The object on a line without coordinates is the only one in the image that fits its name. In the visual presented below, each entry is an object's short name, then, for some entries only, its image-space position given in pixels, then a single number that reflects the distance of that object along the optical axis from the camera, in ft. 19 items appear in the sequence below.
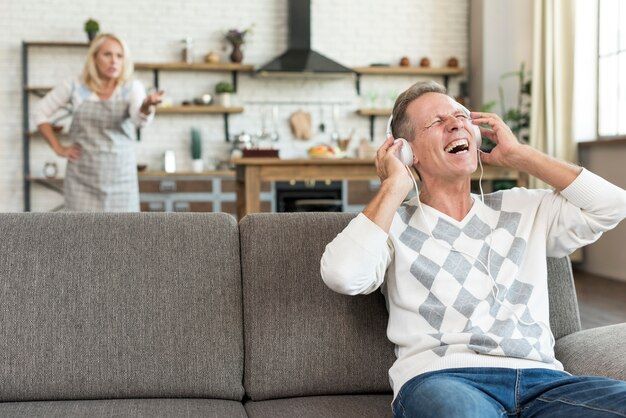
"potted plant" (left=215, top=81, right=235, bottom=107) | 25.12
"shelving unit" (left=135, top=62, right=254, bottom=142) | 24.67
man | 5.34
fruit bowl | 21.22
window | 20.68
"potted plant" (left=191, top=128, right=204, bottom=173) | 24.79
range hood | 24.57
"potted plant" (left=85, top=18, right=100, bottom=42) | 23.94
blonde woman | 13.83
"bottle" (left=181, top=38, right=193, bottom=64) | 24.97
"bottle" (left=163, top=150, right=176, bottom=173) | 24.70
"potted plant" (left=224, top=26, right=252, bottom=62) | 25.12
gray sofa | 6.10
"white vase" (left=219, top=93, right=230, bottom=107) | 25.18
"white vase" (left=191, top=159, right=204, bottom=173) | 24.76
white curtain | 21.70
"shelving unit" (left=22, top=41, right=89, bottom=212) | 24.25
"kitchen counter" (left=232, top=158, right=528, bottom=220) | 17.63
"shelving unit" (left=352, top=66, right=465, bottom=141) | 25.86
